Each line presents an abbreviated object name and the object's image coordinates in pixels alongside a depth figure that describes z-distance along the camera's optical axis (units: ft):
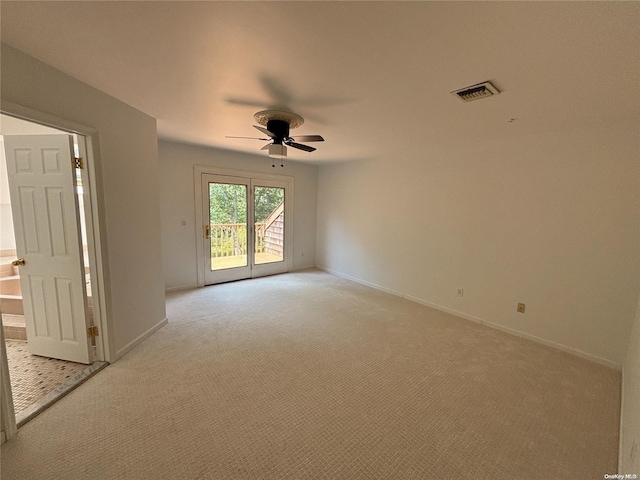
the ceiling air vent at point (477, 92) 5.79
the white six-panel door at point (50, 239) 6.87
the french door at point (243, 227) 14.64
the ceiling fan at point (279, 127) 7.79
